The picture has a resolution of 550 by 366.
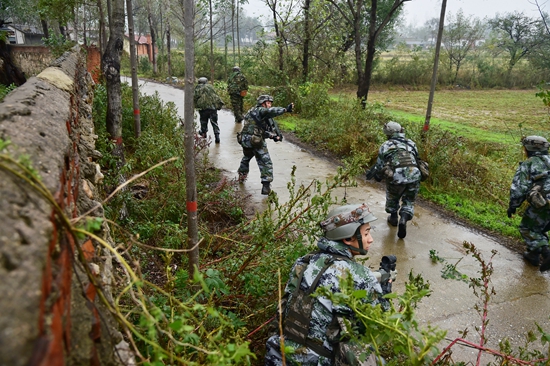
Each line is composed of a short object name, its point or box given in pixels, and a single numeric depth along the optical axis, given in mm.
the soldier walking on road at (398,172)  5270
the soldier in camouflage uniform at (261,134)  6418
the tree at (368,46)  10047
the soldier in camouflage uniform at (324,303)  2330
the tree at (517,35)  28422
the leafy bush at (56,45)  9654
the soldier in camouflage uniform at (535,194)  4605
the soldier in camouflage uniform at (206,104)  9172
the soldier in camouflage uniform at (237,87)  11500
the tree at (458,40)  28875
